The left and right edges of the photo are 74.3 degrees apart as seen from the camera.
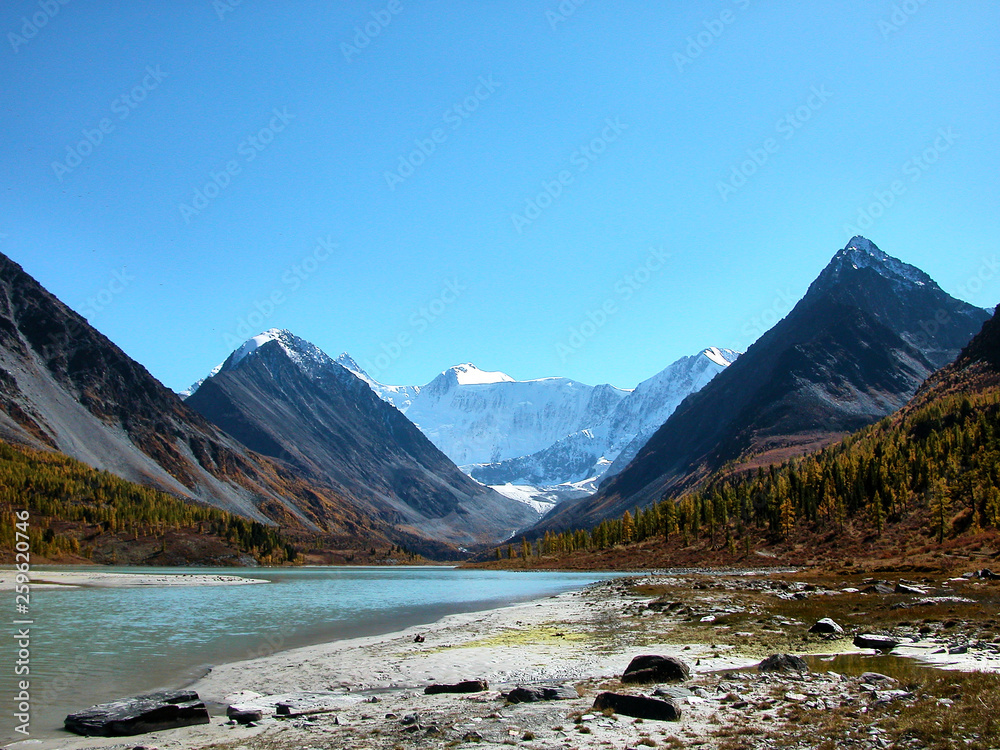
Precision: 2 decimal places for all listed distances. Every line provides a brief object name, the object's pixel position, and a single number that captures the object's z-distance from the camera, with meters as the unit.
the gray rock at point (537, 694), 23.12
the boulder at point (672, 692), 22.28
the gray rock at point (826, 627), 36.38
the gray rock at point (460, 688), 25.80
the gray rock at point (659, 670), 25.62
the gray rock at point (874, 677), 23.40
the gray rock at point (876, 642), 31.00
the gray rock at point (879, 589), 57.07
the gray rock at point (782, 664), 26.02
